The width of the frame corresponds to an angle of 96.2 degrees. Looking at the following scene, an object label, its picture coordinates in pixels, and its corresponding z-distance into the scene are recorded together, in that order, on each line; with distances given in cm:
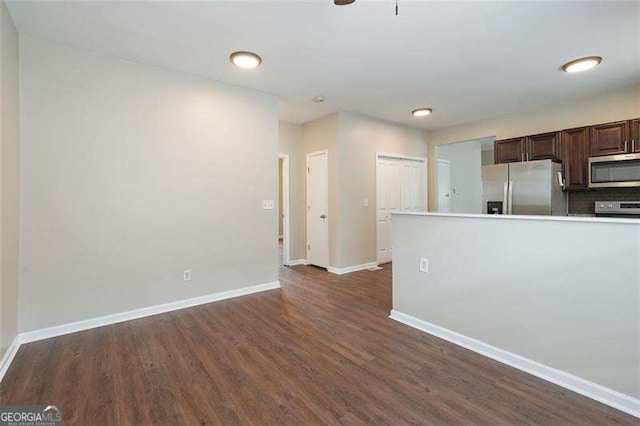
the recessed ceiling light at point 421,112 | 480
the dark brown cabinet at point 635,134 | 361
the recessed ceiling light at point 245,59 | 293
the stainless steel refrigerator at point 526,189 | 403
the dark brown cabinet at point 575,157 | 404
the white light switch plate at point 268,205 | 402
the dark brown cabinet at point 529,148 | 429
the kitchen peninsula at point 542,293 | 174
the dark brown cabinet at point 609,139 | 371
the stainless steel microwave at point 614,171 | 362
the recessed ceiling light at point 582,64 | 309
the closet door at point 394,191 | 550
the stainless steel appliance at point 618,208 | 368
